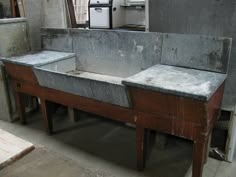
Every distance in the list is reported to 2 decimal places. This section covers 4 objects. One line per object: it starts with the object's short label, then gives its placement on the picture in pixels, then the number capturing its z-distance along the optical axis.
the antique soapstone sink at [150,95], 1.65
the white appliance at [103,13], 2.70
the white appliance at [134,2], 2.89
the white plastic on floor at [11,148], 1.39
